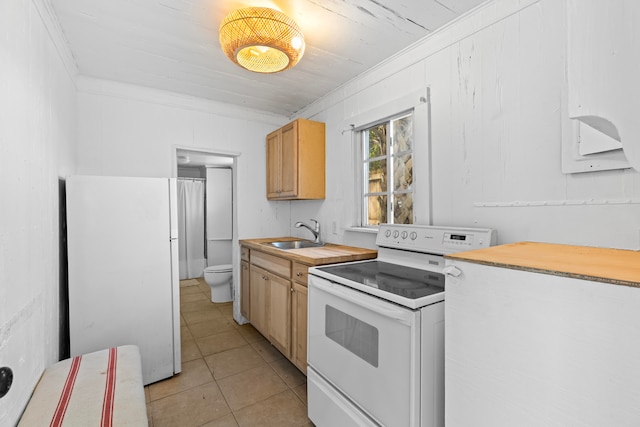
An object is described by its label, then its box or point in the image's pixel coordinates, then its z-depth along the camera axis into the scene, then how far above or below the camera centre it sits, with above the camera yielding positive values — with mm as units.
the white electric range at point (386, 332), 1119 -554
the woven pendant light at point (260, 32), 1442 +908
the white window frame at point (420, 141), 1875 +442
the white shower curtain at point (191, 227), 5094 -320
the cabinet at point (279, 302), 2049 -766
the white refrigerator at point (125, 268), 1896 -405
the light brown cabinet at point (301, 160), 2758 +474
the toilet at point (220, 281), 3818 -966
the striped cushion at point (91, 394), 1109 -803
